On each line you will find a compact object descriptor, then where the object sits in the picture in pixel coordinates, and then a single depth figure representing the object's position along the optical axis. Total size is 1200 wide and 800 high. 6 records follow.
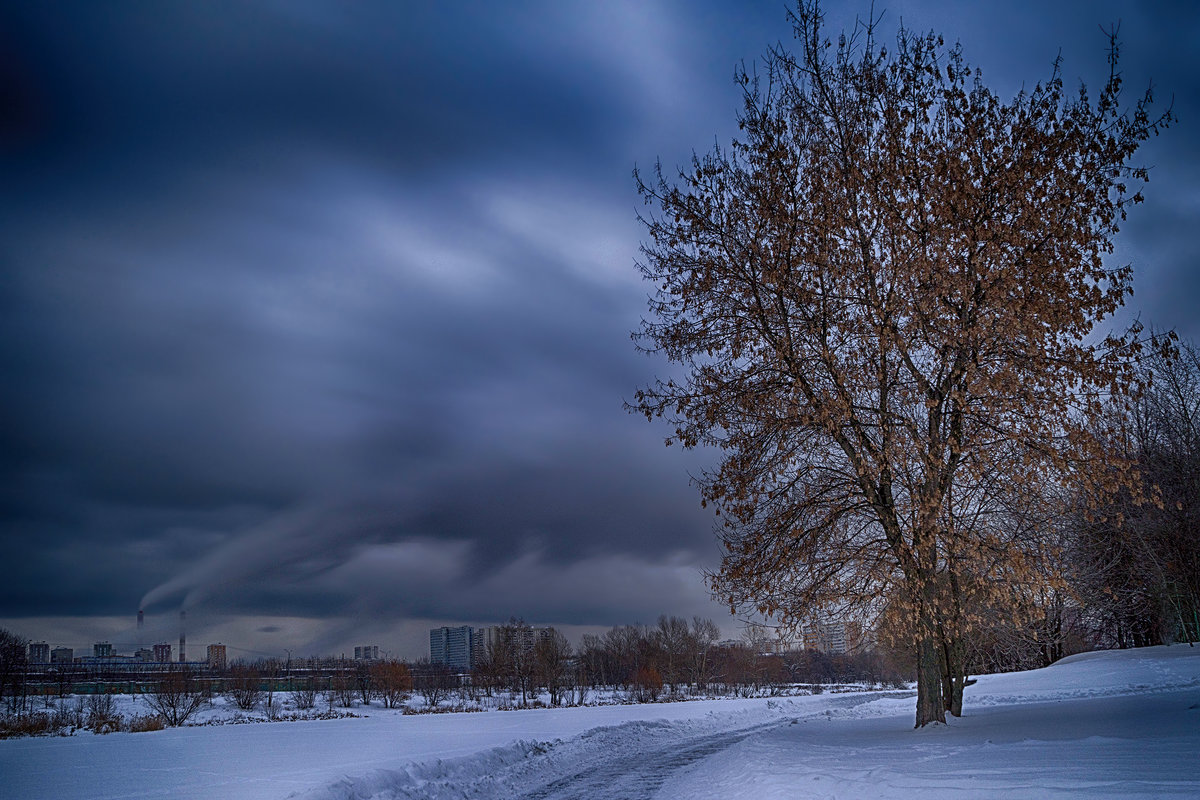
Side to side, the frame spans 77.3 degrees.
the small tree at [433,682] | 71.00
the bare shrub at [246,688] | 55.28
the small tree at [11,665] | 48.03
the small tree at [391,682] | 68.81
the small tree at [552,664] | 66.81
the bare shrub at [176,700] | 42.62
